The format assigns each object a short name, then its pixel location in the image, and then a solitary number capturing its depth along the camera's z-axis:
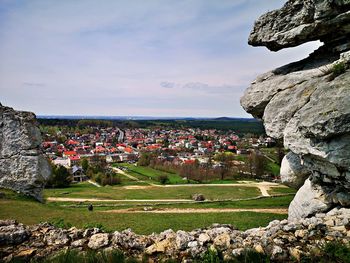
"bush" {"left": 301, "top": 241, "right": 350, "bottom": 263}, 7.92
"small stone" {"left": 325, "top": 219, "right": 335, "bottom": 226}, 10.18
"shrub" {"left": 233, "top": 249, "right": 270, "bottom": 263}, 8.02
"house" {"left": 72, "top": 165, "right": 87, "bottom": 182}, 69.34
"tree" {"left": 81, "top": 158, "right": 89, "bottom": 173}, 77.10
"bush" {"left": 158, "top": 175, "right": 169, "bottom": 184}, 63.70
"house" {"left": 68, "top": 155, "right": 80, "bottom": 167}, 92.46
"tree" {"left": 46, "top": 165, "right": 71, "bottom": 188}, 52.53
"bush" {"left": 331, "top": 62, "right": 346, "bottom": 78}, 11.17
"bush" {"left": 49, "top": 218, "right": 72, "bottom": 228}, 12.23
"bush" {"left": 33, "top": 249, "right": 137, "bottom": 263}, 7.82
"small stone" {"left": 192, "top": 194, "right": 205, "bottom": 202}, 32.60
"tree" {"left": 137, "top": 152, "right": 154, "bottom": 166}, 90.94
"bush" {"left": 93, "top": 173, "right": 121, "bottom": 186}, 61.56
